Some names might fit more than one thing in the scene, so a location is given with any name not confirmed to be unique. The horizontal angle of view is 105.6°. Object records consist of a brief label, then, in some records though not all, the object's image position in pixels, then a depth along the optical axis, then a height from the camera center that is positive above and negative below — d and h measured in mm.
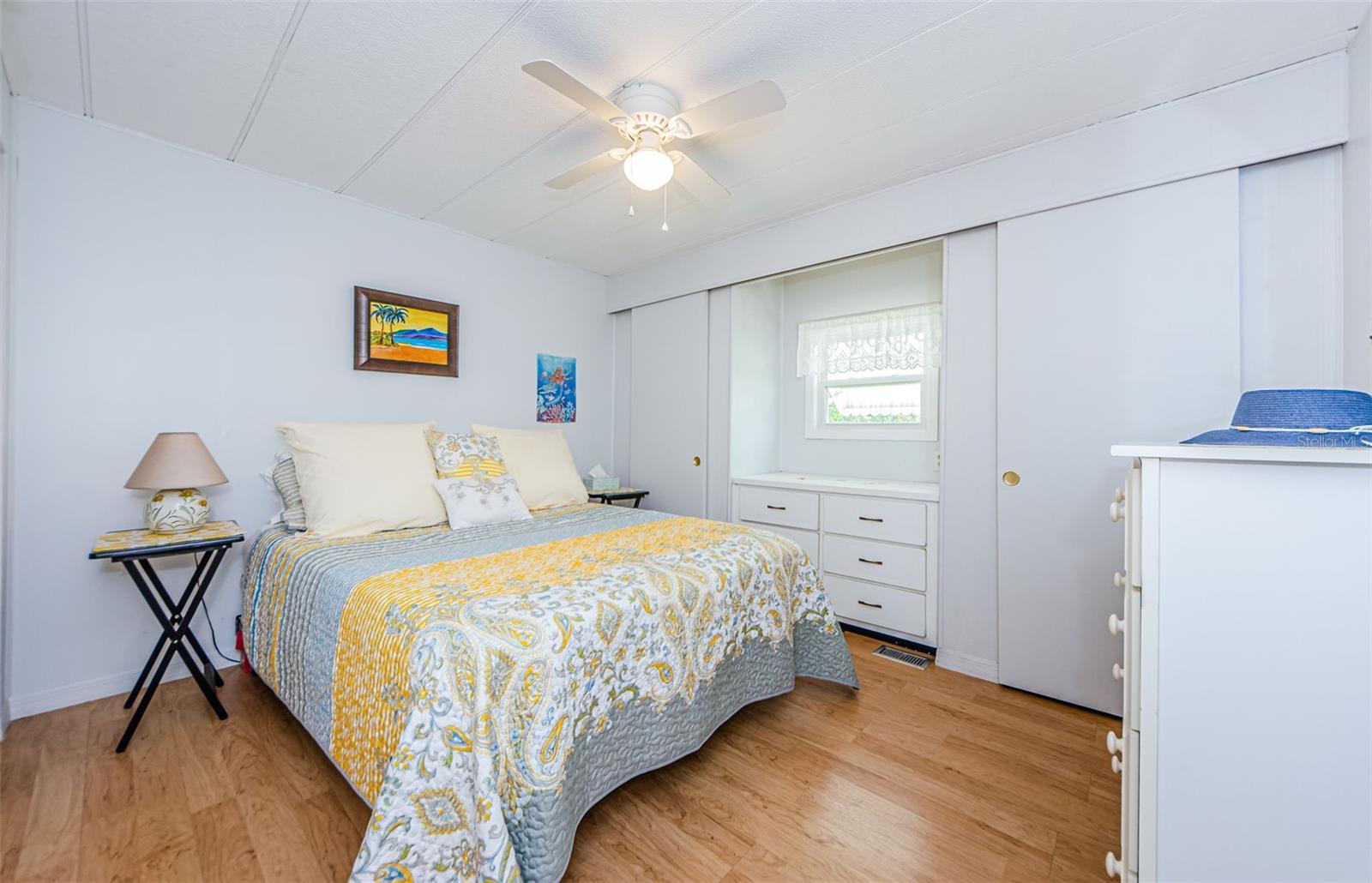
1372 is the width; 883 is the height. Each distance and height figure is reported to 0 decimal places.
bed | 1148 -645
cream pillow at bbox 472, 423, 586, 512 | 2904 -163
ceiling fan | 1562 +1069
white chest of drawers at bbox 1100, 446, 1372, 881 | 872 -397
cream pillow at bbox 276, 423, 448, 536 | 2182 -184
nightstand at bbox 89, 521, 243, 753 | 1825 -500
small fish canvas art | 3709 +356
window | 3189 +448
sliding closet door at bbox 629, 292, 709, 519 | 3641 +271
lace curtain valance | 3160 +642
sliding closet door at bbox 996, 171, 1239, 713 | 1908 +261
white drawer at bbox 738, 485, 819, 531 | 3158 -423
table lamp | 1990 -166
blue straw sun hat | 1094 +55
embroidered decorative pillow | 2418 -219
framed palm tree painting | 2824 +590
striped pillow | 2307 -254
